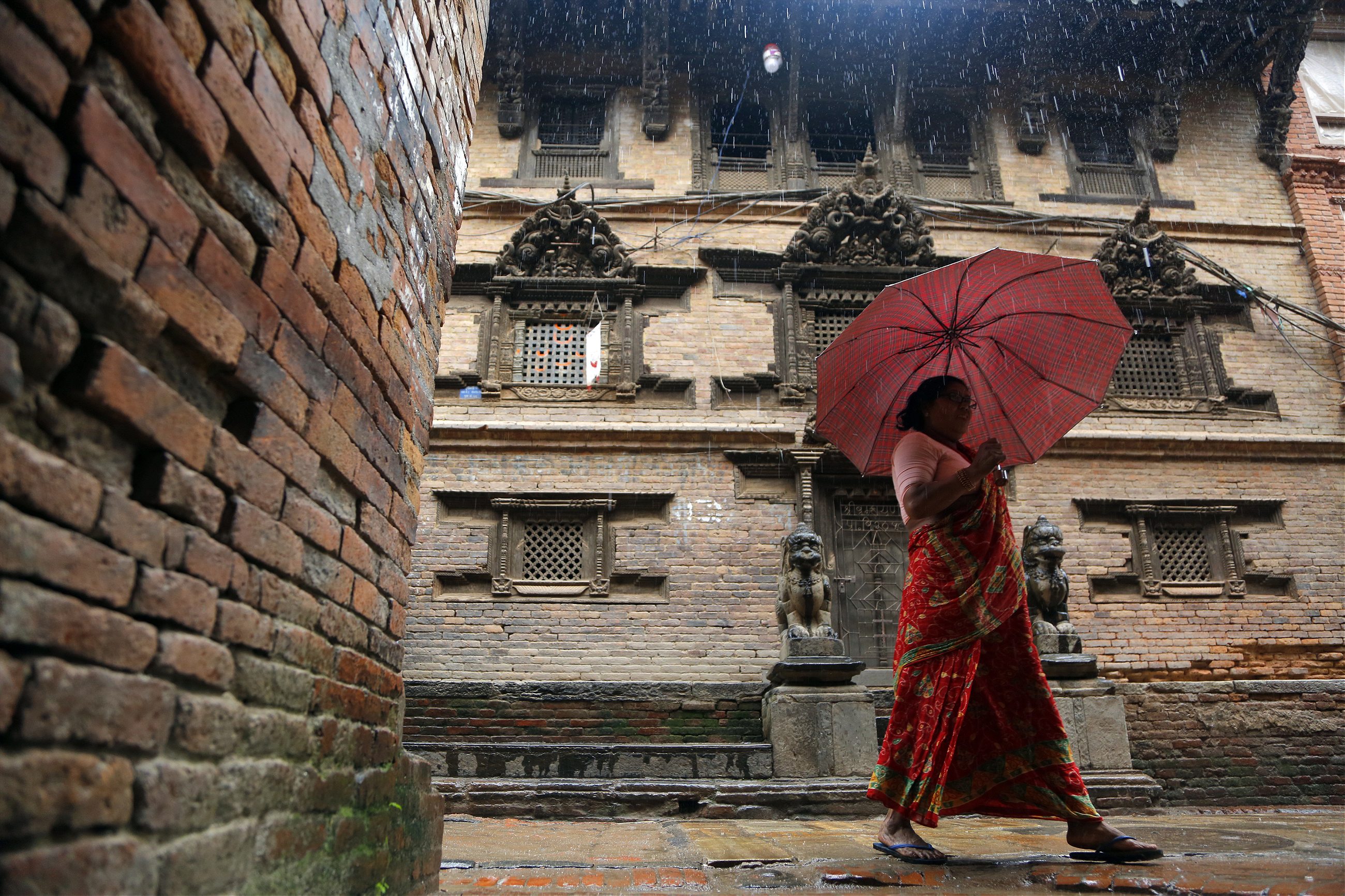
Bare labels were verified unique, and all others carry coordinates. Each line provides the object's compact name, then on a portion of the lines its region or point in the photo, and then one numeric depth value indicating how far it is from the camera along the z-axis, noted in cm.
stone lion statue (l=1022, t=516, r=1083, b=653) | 754
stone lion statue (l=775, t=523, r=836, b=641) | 702
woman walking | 291
